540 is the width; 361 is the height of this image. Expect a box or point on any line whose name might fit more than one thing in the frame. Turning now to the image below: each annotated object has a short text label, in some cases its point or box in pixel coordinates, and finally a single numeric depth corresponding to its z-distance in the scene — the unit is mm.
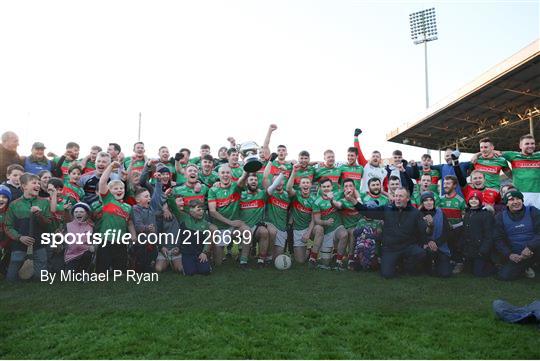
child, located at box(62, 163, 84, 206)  6629
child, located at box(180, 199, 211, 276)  6164
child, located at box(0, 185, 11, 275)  5973
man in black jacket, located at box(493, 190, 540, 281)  6047
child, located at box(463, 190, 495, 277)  6301
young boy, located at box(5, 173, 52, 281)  5900
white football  6535
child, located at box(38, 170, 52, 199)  6289
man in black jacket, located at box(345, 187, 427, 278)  6180
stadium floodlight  37656
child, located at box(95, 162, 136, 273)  5992
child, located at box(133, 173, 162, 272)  6141
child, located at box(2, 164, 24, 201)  6297
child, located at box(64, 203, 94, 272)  5855
